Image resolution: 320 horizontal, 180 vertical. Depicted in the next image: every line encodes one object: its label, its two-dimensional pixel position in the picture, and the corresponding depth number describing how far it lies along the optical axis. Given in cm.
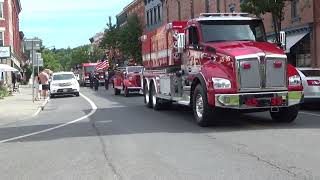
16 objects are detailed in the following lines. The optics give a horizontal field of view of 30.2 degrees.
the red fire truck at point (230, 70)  1400
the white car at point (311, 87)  1933
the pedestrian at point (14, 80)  4846
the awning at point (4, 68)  3963
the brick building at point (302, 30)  3256
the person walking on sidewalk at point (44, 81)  3303
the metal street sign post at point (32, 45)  3216
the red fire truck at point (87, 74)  6284
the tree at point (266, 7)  2925
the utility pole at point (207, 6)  4943
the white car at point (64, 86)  3697
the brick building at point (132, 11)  7894
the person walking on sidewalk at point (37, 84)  3249
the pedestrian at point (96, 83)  4853
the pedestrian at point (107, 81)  4860
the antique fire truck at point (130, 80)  3334
